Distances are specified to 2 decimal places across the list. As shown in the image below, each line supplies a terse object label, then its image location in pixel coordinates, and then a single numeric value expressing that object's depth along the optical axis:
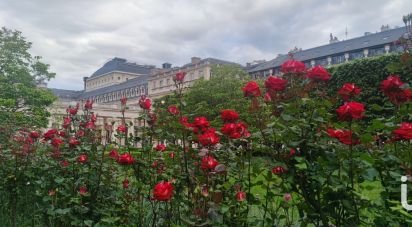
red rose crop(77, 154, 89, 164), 3.57
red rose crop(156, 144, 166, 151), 3.55
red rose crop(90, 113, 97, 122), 4.53
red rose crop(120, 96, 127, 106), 4.09
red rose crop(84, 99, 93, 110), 4.54
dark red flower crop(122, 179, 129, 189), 3.65
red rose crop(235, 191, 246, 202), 2.53
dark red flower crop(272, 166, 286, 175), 2.32
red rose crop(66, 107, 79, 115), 4.48
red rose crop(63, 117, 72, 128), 4.49
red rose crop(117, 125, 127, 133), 4.05
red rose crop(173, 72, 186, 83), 3.24
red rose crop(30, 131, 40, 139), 4.25
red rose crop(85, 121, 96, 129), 4.29
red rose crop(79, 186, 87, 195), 3.41
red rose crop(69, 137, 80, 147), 3.89
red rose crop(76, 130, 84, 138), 4.31
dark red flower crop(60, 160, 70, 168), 3.94
